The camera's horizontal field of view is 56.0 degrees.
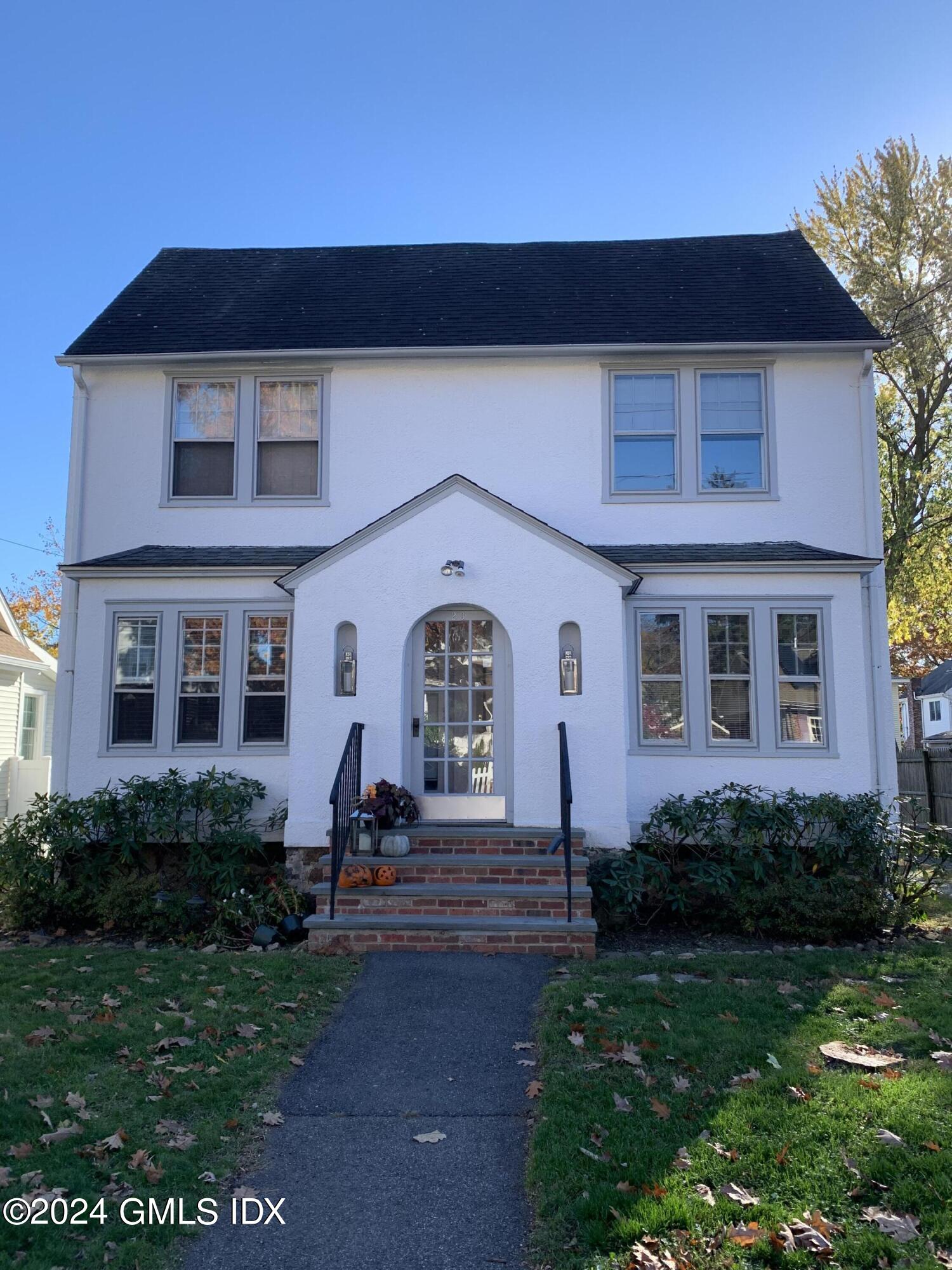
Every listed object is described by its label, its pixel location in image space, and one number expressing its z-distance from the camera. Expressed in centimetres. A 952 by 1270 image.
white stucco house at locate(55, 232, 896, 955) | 945
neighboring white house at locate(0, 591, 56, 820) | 1764
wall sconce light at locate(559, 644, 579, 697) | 927
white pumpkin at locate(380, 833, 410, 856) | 871
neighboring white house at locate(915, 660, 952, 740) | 3628
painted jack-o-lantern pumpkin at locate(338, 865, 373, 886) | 830
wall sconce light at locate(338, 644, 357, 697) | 943
